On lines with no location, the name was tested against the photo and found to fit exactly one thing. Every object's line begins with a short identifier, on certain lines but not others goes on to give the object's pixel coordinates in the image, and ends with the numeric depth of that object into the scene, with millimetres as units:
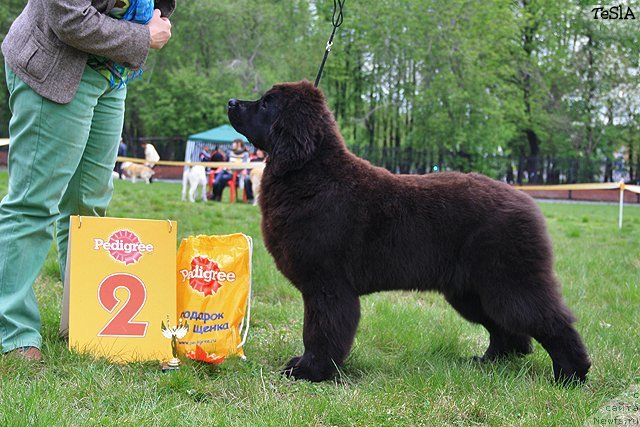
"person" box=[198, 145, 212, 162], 17778
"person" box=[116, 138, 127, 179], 25188
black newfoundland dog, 3066
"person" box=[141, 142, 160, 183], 21438
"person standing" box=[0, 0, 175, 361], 2891
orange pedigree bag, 3193
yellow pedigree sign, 3062
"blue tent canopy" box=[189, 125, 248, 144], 23188
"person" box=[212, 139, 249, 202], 15555
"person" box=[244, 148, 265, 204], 13240
